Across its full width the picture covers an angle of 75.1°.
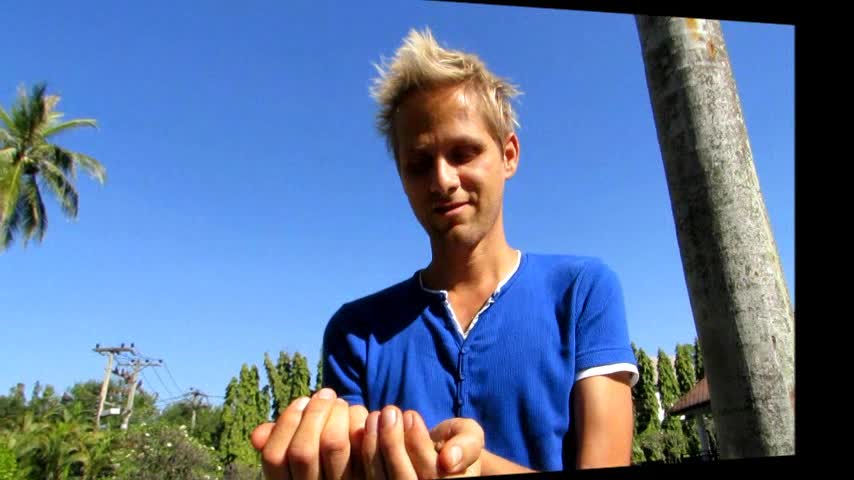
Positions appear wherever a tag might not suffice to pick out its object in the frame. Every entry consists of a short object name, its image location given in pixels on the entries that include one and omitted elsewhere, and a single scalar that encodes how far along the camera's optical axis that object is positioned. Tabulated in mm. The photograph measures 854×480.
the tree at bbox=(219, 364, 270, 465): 13705
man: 663
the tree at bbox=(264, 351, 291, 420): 14320
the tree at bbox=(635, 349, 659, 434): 12289
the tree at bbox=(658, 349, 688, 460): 11477
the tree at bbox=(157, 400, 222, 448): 26517
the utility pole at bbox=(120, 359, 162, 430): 21319
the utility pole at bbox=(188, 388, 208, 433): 27094
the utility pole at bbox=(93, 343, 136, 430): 20664
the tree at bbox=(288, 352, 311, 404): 14555
